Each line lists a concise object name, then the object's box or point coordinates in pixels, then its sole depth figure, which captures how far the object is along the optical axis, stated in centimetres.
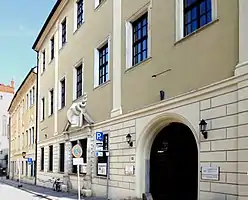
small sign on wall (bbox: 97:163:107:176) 1291
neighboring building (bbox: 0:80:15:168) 4884
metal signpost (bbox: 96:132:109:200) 1168
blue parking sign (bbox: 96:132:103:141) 1165
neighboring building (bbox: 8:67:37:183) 2814
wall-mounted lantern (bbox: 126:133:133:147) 1089
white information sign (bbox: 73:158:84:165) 1117
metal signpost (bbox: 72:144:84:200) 1133
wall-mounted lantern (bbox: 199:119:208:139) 770
